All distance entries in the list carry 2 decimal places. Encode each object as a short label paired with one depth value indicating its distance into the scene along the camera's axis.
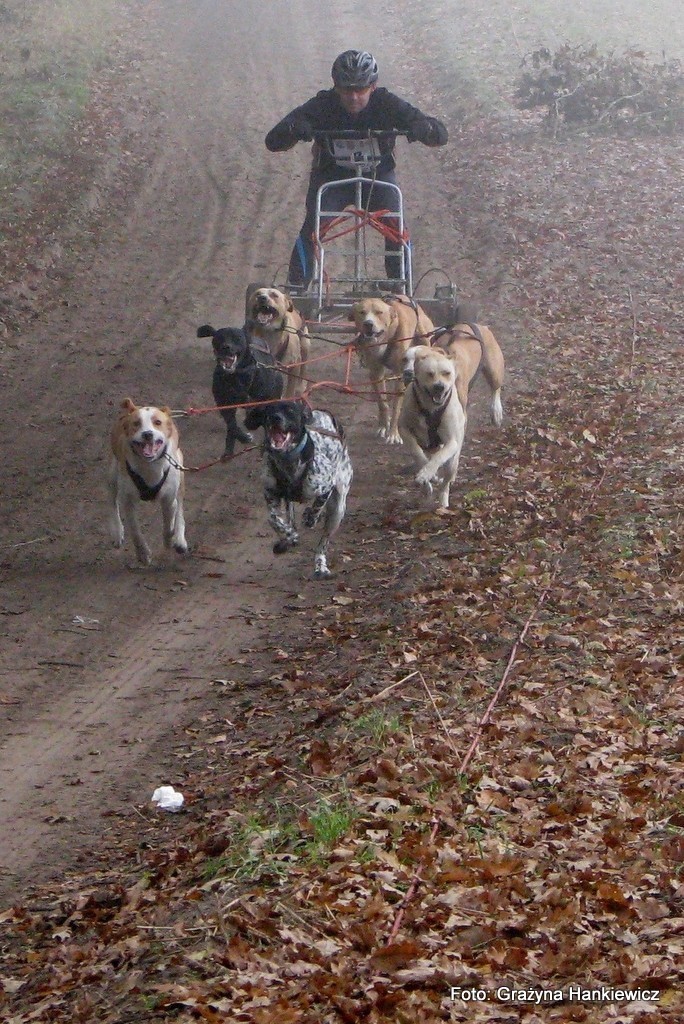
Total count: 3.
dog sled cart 21.31
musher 21.92
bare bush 42.31
